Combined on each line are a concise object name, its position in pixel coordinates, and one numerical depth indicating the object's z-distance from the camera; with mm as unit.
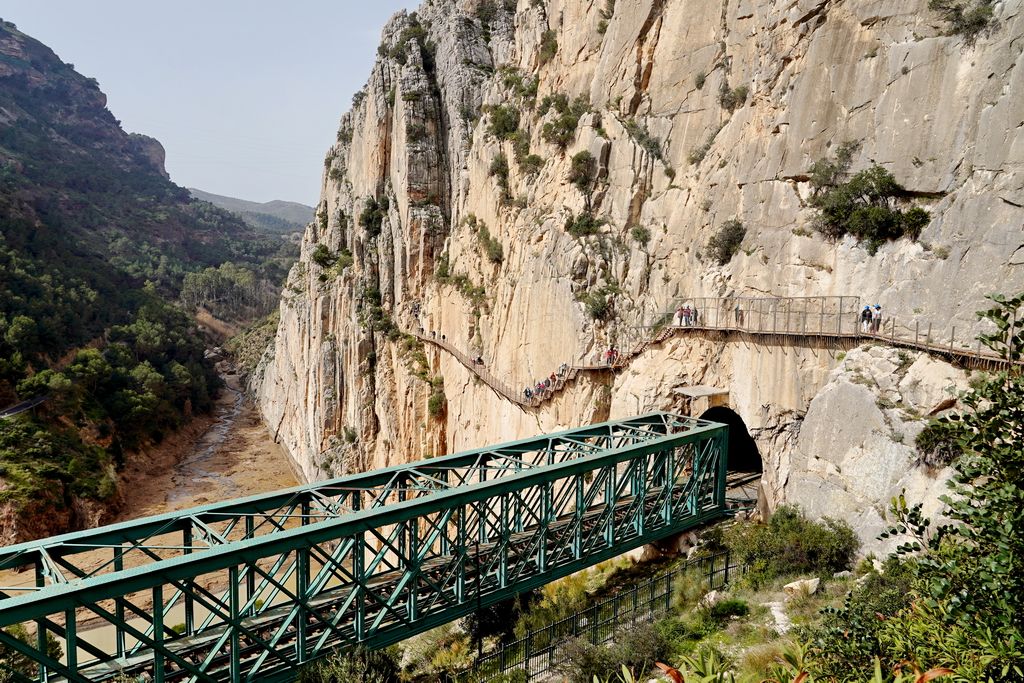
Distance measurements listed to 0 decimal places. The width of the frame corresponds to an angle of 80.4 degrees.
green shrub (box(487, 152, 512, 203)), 41688
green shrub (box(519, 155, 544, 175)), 38312
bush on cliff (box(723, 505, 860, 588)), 17922
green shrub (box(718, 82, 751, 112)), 26747
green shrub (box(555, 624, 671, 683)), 13758
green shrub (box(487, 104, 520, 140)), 42625
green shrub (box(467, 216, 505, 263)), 40969
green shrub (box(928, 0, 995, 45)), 17922
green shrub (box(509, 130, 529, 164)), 40312
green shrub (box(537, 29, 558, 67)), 39938
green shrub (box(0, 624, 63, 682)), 11993
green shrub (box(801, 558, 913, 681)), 8750
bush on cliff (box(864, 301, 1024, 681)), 6555
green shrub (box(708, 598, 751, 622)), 16578
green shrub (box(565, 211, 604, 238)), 32250
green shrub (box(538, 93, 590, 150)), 36000
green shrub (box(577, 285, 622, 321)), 30058
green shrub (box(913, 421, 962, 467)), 15820
